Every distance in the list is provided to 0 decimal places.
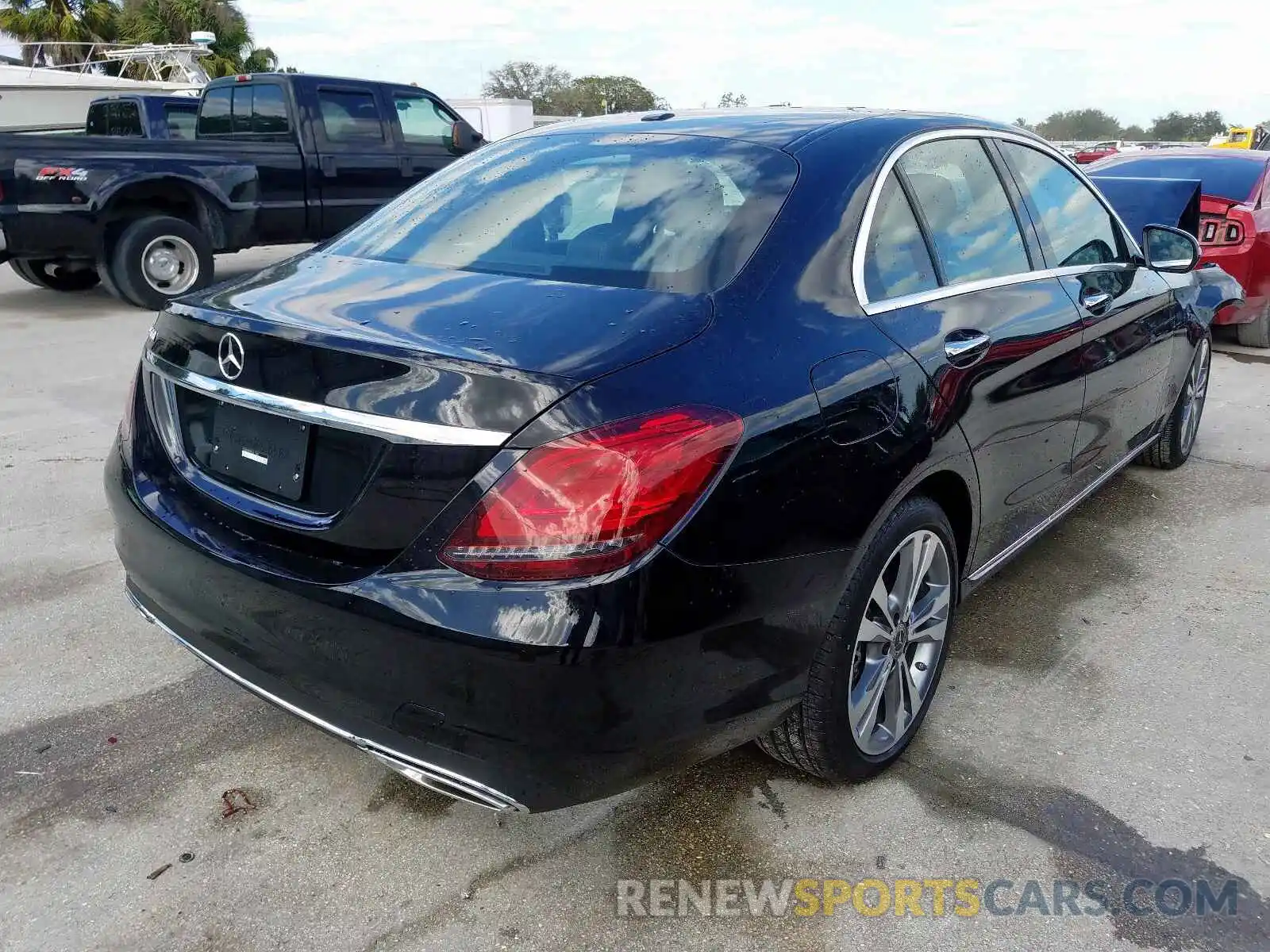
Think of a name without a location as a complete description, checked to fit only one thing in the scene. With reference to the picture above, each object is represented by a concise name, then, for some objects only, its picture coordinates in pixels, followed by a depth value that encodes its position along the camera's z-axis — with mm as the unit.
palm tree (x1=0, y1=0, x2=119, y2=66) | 42562
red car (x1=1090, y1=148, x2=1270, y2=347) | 8016
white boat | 24641
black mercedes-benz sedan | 1943
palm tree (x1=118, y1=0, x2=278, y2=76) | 43719
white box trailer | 24016
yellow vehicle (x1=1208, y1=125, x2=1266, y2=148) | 25067
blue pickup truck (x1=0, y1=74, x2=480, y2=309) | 8469
